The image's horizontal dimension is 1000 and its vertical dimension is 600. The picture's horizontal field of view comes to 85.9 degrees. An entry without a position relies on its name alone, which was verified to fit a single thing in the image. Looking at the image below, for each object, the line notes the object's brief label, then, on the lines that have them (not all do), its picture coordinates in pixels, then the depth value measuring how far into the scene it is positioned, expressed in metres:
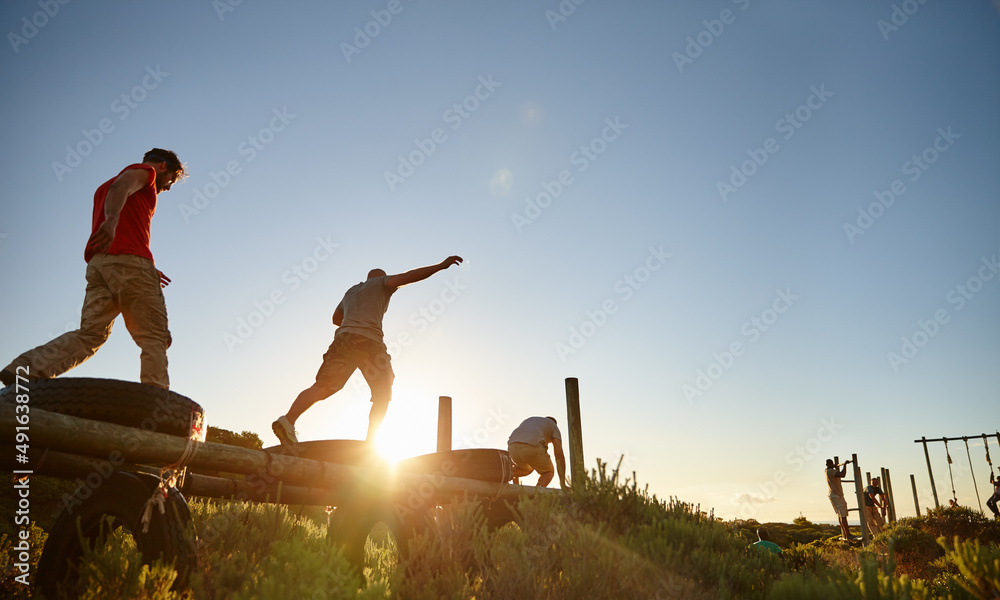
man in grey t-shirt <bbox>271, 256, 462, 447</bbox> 5.13
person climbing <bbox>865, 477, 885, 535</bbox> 20.23
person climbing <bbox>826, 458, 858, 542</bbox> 17.28
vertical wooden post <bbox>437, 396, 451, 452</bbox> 10.30
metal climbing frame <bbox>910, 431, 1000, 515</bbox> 31.16
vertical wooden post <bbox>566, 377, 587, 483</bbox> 8.62
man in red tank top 3.65
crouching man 8.18
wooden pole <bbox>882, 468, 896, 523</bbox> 30.50
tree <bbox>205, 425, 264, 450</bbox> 10.71
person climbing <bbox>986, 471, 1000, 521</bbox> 18.83
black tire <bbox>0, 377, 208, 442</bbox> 2.85
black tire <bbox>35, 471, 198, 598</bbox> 2.77
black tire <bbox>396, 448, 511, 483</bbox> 5.58
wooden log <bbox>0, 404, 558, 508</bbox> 2.76
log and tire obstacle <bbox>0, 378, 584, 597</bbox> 2.78
